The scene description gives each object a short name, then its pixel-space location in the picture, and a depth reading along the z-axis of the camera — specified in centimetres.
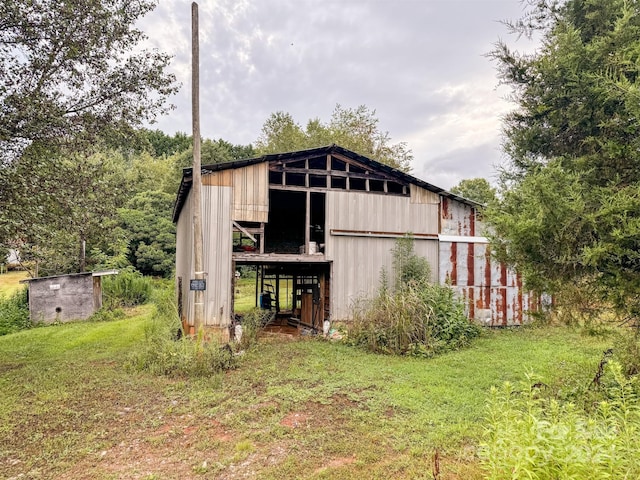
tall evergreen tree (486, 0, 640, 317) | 364
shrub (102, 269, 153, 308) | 1605
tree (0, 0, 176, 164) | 666
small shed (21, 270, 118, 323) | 1379
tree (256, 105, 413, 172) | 2955
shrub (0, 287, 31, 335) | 1319
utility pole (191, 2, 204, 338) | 756
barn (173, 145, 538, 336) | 920
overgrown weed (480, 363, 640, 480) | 181
